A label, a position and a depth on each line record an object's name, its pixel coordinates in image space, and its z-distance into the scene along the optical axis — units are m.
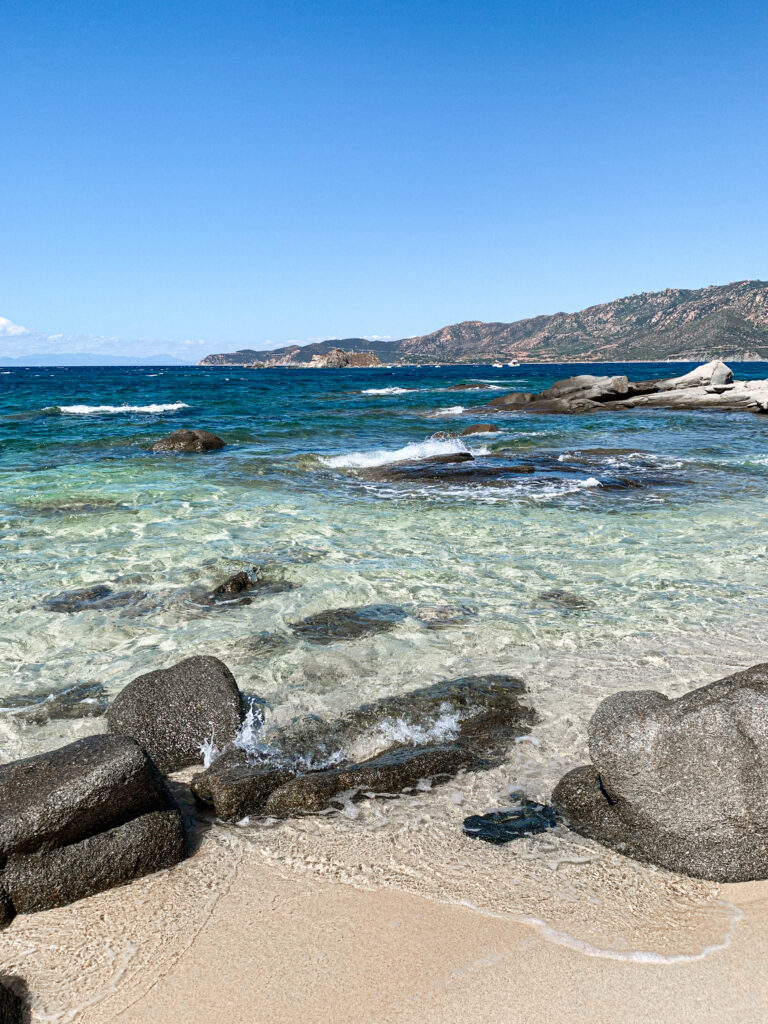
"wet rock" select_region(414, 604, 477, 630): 7.04
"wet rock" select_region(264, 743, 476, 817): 3.94
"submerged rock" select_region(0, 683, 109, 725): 5.25
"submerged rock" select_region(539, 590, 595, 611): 7.46
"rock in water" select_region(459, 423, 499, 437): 25.83
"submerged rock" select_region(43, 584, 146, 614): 7.55
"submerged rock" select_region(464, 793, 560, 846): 3.69
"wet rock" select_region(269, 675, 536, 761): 4.74
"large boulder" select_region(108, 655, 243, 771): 4.65
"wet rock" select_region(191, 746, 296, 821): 3.92
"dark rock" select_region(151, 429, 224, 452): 21.22
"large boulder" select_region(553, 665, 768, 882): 3.36
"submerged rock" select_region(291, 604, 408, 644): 6.79
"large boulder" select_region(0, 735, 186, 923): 3.23
